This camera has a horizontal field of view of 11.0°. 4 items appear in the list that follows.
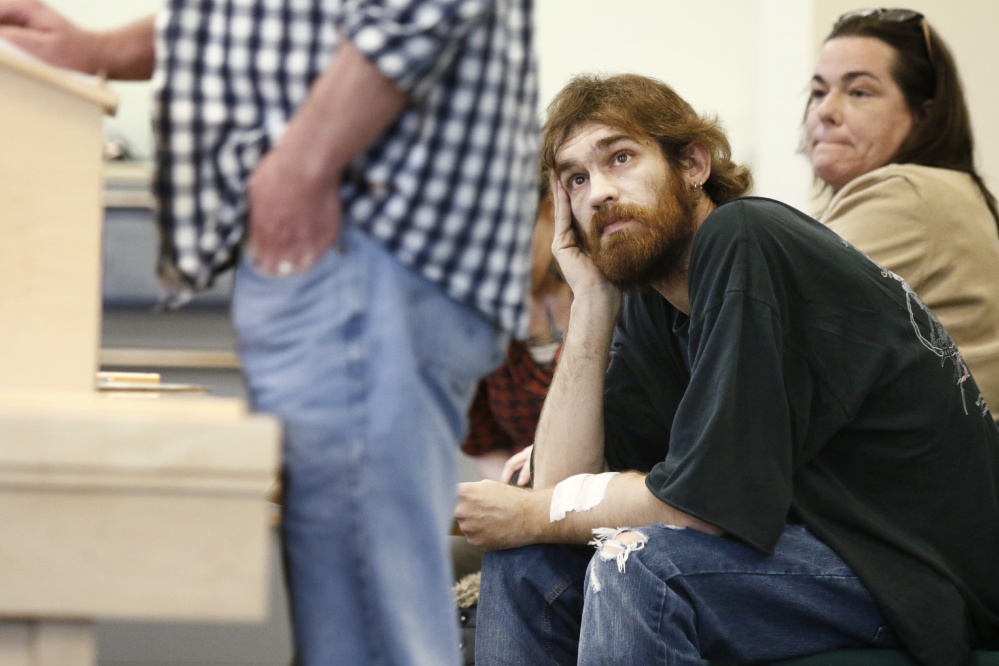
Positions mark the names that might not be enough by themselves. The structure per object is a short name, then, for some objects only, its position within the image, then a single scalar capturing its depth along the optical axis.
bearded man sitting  5.64
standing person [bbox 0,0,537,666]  4.31
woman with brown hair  6.05
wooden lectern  3.82
